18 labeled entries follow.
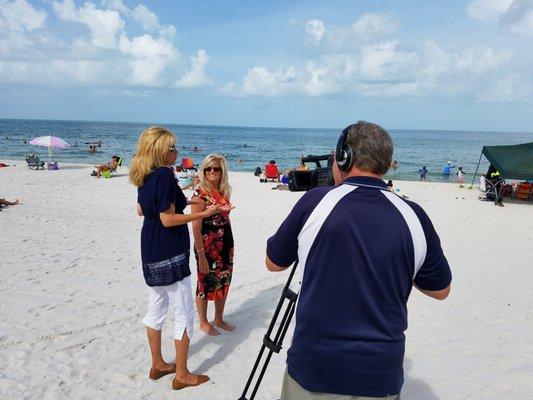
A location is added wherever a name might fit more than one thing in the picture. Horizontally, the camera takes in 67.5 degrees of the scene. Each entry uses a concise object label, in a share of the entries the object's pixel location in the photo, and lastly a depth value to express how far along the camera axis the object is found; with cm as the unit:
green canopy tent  1382
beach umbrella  2002
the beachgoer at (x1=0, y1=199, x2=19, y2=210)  1050
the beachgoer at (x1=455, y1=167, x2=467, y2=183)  2074
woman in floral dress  387
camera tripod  215
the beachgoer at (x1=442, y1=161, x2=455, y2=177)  2516
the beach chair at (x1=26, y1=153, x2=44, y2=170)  2037
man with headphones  154
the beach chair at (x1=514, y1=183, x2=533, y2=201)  1459
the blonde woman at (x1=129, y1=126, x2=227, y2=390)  290
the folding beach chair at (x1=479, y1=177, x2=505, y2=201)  1396
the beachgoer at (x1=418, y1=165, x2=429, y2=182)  2280
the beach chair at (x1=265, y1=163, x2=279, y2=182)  1844
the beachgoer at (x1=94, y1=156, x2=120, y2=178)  1846
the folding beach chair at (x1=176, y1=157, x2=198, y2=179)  2033
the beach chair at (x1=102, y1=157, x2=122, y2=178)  1816
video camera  236
